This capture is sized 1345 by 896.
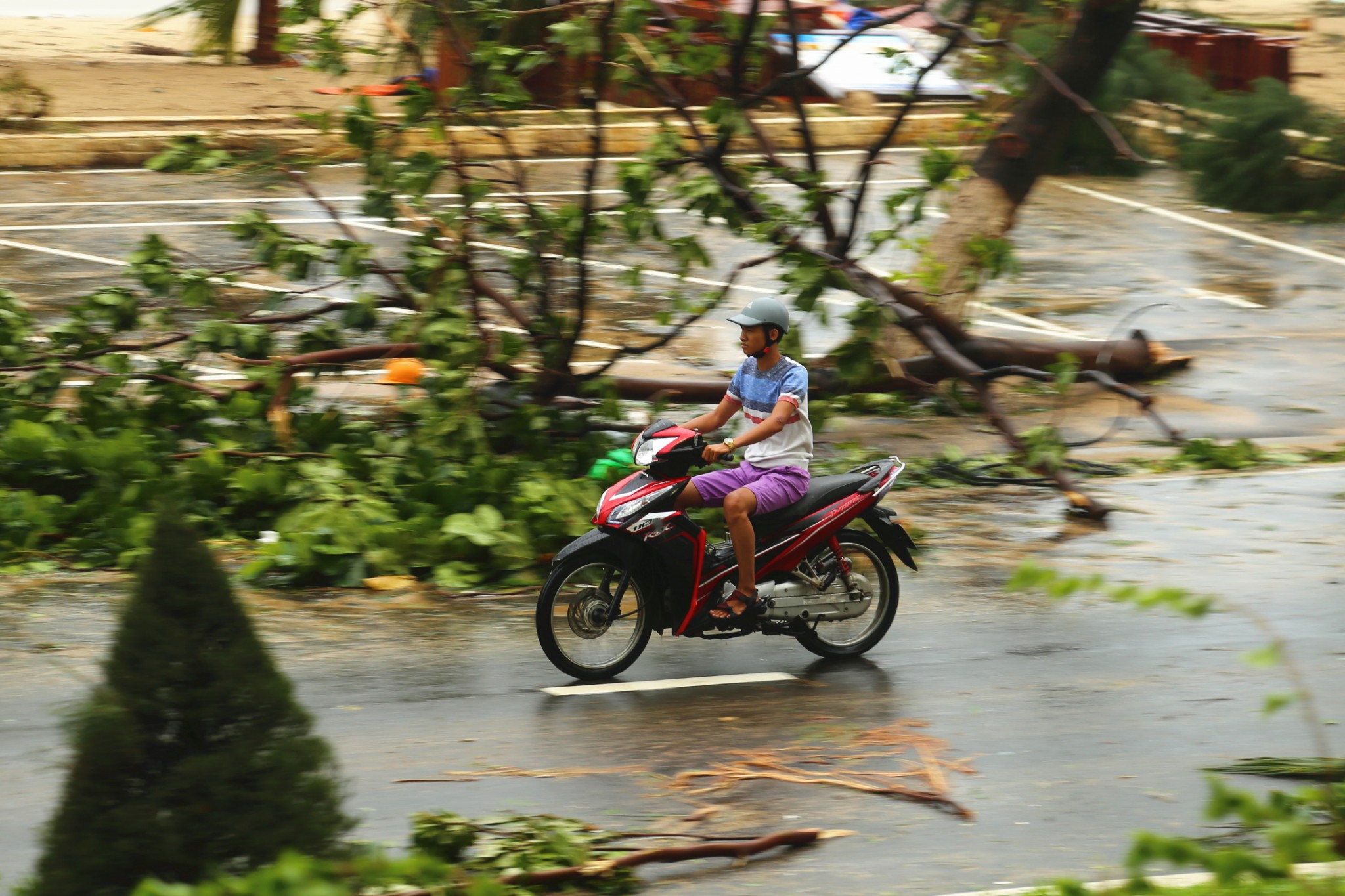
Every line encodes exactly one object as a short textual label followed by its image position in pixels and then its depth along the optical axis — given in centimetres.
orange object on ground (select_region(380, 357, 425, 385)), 2650
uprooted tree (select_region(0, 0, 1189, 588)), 1948
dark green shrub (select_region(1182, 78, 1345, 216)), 4700
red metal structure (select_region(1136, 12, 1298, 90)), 5741
